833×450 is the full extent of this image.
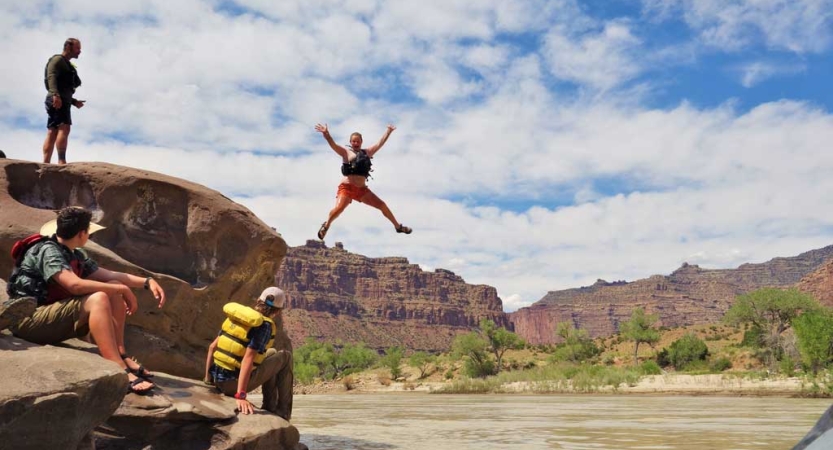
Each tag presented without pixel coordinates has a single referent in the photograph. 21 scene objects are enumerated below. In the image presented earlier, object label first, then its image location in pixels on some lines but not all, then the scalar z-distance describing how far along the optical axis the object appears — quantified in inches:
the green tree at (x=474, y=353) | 2303.9
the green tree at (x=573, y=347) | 2455.2
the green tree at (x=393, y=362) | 2546.8
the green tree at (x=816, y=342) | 1260.8
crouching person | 263.7
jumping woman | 354.3
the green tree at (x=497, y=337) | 2490.2
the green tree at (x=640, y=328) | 2390.5
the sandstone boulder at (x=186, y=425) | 229.6
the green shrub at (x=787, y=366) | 1380.9
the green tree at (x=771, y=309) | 1902.1
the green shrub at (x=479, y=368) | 2284.2
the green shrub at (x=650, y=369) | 1847.9
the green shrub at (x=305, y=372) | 2659.9
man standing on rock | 359.3
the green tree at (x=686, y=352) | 2095.2
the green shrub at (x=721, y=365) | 1857.8
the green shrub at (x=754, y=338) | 1952.5
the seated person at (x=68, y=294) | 212.7
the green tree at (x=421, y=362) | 2629.9
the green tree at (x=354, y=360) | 3011.8
